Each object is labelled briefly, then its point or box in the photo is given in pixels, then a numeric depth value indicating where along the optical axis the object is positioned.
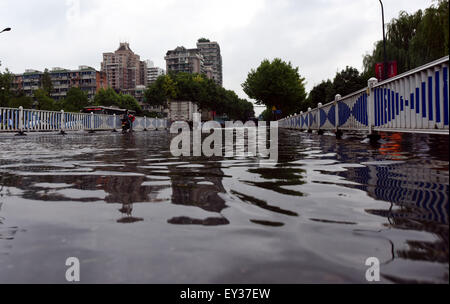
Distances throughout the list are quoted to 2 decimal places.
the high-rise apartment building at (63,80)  114.94
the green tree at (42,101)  75.75
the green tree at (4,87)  49.06
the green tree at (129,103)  92.89
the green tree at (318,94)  61.72
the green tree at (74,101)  76.06
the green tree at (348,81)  46.46
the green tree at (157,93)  62.78
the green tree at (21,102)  66.36
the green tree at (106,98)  88.00
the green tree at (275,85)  47.53
